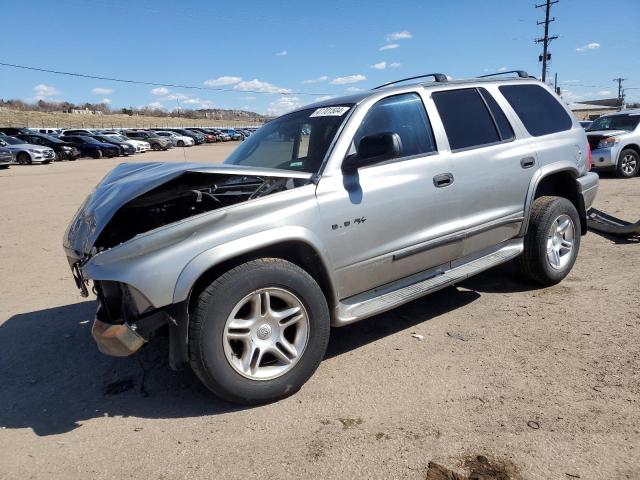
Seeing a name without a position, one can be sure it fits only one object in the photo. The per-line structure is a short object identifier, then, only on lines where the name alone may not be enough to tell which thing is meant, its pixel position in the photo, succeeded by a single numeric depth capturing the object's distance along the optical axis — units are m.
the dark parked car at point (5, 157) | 23.50
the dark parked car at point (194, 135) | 53.94
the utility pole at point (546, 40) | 49.84
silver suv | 2.80
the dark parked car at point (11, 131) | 36.94
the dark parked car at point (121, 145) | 34.13
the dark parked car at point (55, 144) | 31.06
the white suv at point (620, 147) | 12.35
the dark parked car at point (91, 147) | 32.59
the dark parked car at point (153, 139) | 42.19
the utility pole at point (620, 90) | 96.38
